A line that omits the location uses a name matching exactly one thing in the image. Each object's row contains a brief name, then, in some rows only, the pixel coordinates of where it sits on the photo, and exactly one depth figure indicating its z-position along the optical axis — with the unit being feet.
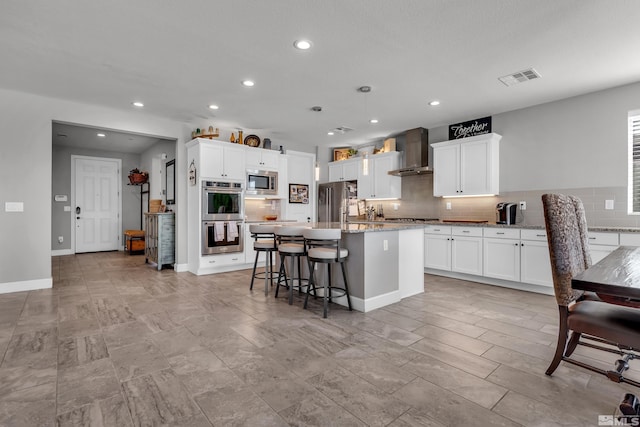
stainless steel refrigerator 23.20
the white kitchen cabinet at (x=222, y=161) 17.02
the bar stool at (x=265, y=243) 13.02
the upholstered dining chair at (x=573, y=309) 5.25
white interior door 25.09
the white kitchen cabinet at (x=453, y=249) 15.29
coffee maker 14.80
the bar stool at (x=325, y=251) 10.14
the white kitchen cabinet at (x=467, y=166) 15.79
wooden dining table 3.96
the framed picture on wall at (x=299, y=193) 21.81
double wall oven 16.98
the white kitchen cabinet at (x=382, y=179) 20.43
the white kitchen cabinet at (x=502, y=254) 13.97
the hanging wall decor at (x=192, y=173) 17.31
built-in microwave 19.20
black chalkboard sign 16.49
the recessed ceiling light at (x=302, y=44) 9.31
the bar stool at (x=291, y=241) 11.09
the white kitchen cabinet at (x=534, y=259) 13.11
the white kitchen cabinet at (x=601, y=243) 11.59
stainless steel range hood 18.67
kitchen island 10.85
